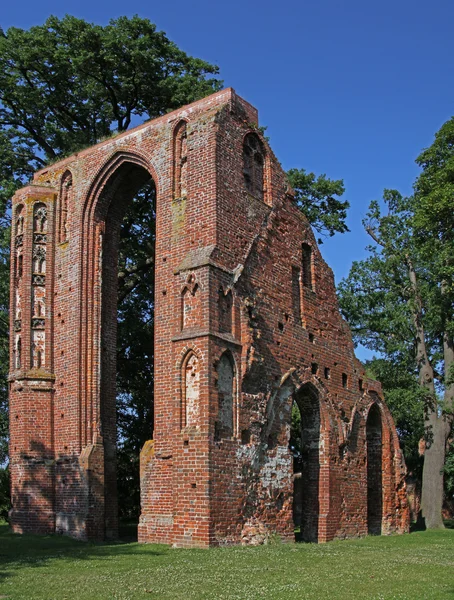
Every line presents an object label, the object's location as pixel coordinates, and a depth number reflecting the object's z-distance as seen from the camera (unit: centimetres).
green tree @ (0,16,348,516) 2278
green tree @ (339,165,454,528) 2272
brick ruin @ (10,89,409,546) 1352
